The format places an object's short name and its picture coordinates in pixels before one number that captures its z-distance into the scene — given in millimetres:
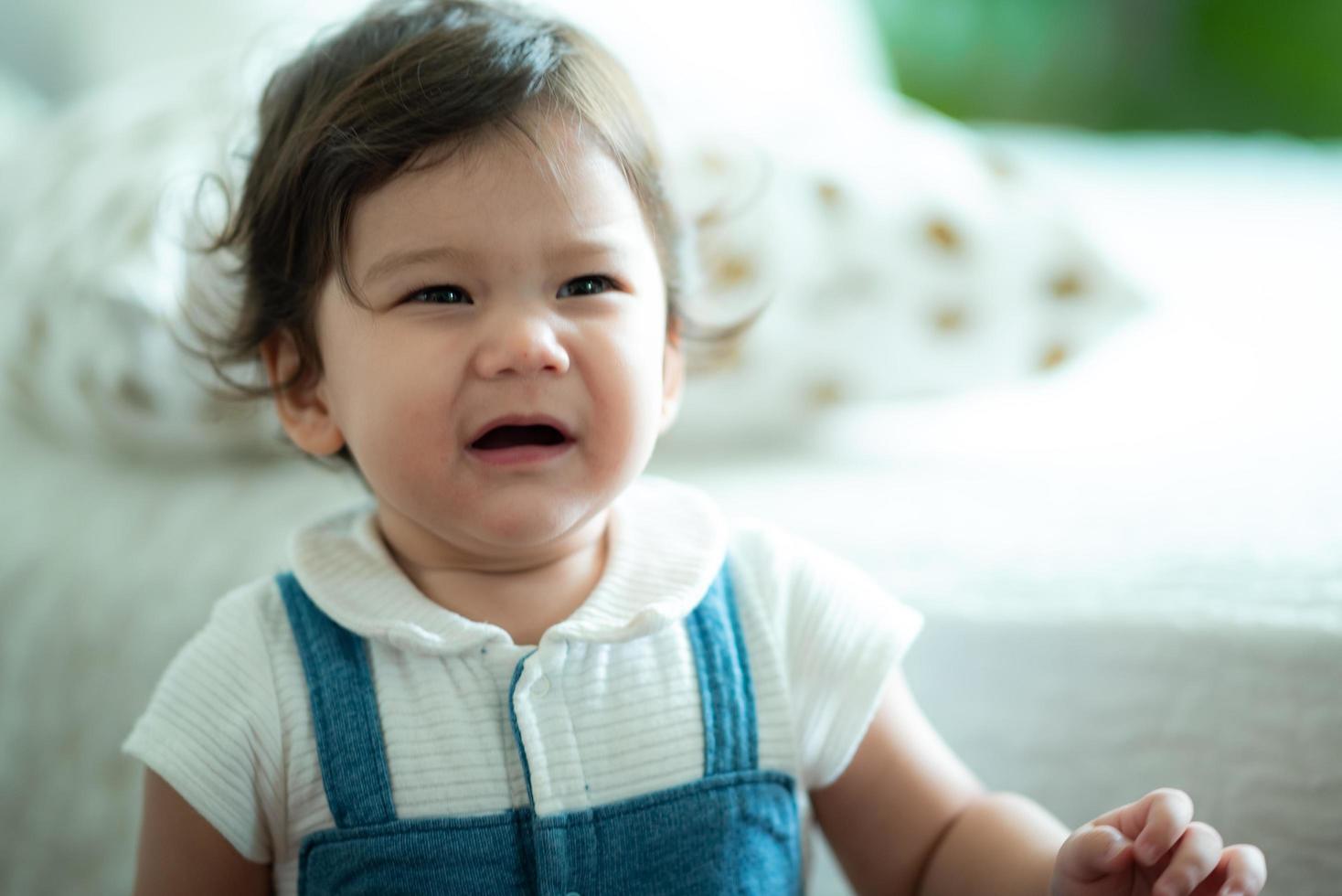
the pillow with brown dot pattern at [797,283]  923
